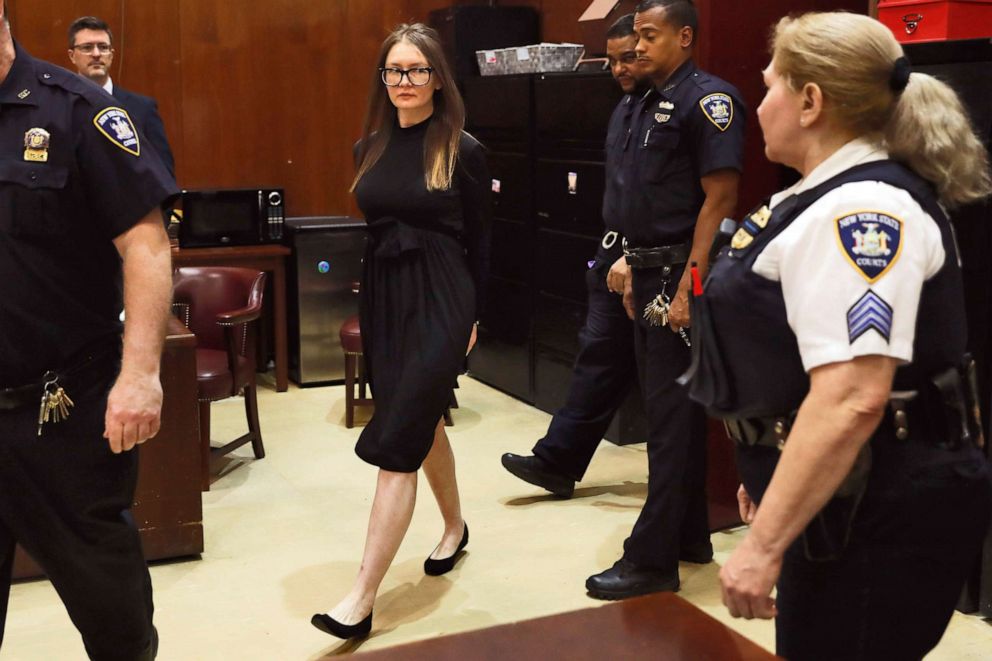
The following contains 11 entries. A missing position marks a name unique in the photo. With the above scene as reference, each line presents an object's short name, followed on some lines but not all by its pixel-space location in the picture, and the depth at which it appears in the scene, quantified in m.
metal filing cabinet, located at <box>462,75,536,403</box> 5.68
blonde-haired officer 1.62
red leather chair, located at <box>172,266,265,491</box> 4.73
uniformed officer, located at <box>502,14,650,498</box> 4.09
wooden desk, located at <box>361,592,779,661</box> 1.59
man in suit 5.22
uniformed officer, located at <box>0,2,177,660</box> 2.26
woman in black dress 3.28
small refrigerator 6.09
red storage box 3.28
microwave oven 5.92
